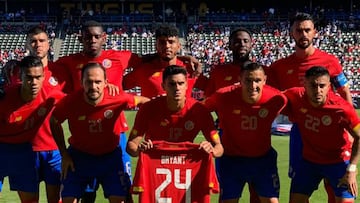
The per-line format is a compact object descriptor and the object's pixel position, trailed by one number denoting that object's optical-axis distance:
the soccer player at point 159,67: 13.40
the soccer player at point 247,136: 12.12
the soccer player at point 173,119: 11.66
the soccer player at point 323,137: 11.87
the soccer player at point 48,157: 13.04
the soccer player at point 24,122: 12.09
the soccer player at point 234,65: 13.52
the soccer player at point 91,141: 12.09
